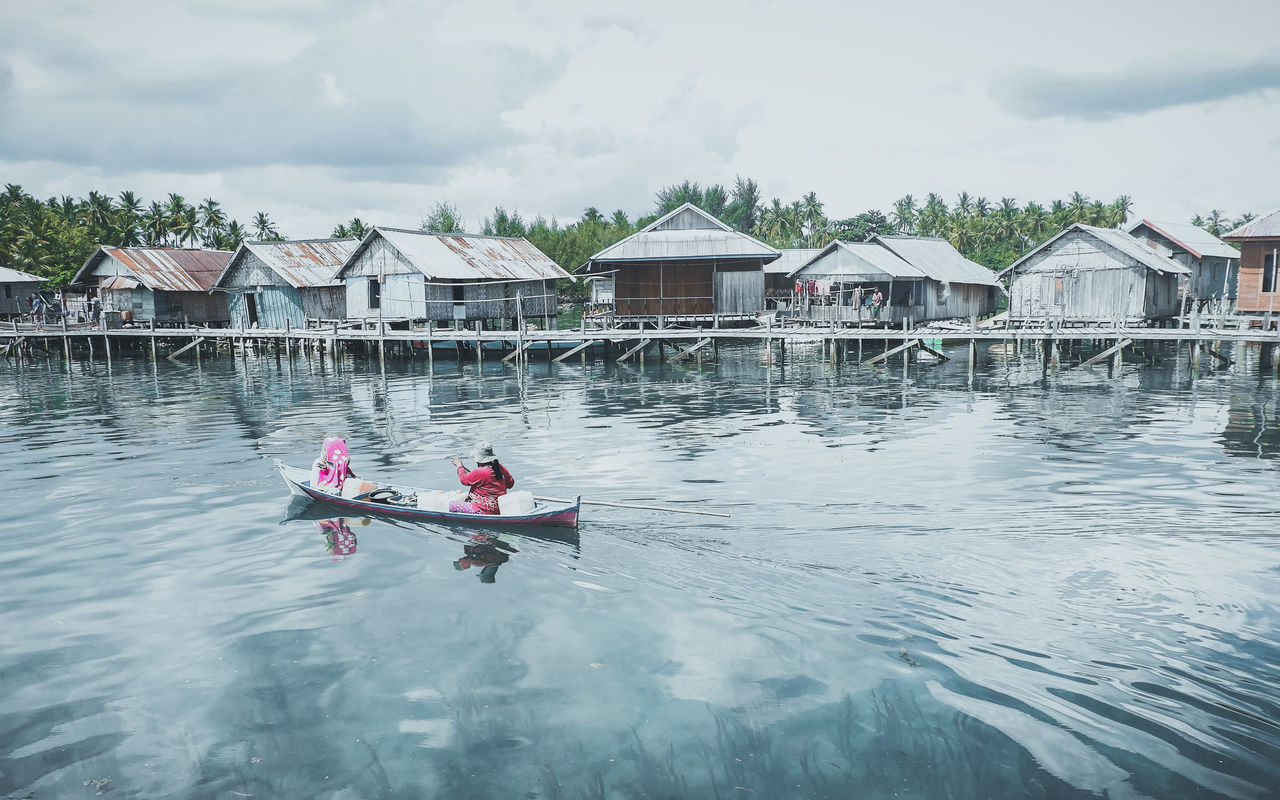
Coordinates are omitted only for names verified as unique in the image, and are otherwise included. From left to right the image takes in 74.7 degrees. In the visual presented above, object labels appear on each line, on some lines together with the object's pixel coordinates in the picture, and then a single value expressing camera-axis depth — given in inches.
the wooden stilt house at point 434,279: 1699.1
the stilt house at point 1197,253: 1796.3
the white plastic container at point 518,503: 557.6
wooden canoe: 550.9
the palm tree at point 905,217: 3544.3
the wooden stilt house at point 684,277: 1638.8
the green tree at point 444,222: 3496.1
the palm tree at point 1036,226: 2957.7
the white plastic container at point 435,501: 585.0
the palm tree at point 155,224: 2957.7
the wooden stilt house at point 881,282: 1579.7
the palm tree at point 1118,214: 2970.0
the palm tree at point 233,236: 3056.1
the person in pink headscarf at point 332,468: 637.9
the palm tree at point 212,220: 3105.3
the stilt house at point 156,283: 1993.1
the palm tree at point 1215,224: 3319.4
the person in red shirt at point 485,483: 567.5
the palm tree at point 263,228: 3403.1
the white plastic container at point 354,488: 622.8
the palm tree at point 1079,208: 2938.0
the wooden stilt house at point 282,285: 1893.5
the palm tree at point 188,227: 3009.4
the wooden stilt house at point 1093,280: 1560.0
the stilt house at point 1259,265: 1366.9
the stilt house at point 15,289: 2081.7
